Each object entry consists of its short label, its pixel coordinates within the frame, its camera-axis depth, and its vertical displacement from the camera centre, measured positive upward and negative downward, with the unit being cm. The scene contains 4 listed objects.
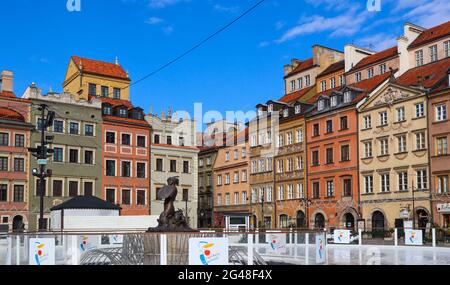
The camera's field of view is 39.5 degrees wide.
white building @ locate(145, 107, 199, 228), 6512 +396
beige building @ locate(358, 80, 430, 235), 4841 +307
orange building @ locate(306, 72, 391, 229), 5506 +361
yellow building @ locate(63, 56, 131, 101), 6519 +1258
